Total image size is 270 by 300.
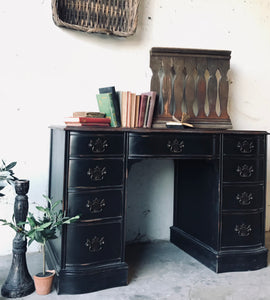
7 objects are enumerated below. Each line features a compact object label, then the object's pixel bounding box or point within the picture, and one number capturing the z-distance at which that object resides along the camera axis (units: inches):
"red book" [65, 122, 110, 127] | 72.5
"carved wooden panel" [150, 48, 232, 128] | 94.3
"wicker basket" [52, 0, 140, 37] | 87.4
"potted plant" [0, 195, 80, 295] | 64.8
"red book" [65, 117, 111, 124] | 72.4
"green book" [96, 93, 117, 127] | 81.6
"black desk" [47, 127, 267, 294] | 67.7
